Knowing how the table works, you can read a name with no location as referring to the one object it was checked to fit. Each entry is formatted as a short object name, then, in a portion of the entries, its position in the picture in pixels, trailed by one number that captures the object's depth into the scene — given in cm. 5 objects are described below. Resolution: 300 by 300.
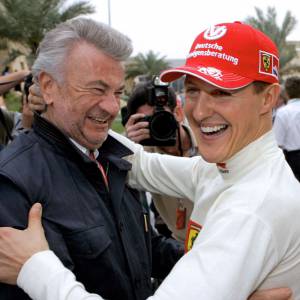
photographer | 244
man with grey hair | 153
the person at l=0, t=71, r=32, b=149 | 301
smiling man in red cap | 122
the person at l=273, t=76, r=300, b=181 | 512
